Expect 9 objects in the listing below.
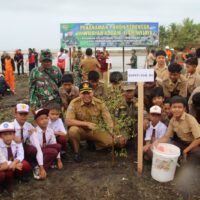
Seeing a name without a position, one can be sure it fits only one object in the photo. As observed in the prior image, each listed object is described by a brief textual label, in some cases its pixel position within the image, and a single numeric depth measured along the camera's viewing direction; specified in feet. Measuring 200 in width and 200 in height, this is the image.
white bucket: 12.78
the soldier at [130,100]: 17.54
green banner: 57.52
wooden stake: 13.60
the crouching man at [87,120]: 15.76
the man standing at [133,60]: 60.08
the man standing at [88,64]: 30.15
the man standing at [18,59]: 64.75
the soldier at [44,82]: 16.67
